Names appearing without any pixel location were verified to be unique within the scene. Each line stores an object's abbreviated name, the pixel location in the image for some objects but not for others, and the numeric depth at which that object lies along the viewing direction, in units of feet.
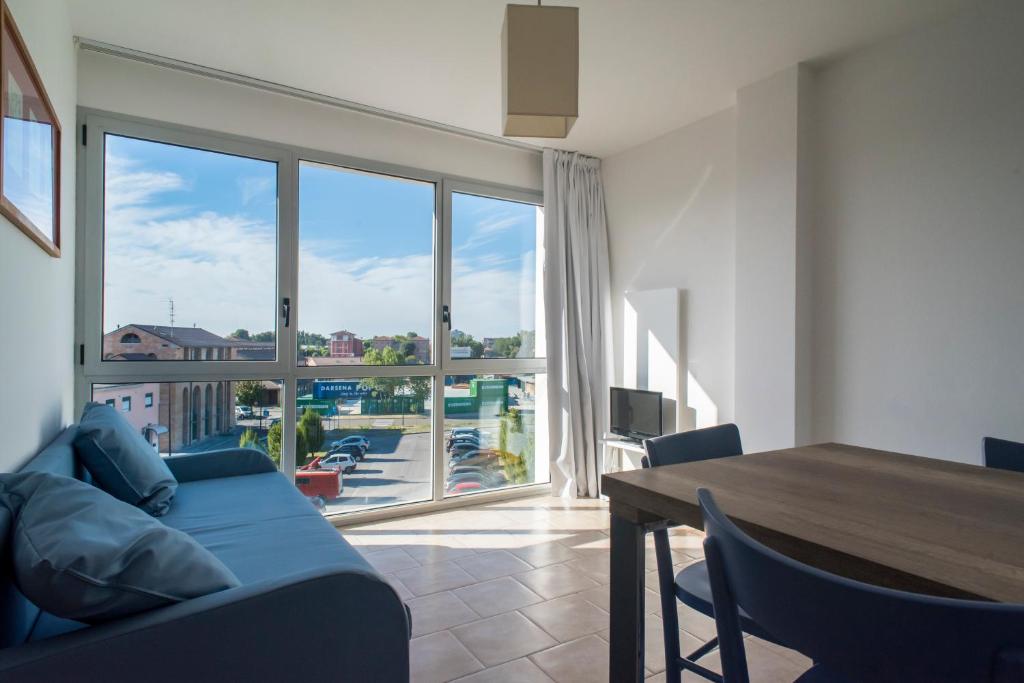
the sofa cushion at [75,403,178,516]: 6.82
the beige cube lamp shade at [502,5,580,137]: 5.89
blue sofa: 3.50
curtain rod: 9.83
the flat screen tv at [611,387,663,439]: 12.97
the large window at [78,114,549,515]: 10.30
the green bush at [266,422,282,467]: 11.60
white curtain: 14.42
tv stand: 13.35
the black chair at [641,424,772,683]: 4.74
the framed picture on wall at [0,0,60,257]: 5.18
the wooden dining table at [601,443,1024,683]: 2.84
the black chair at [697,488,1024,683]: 1.92
